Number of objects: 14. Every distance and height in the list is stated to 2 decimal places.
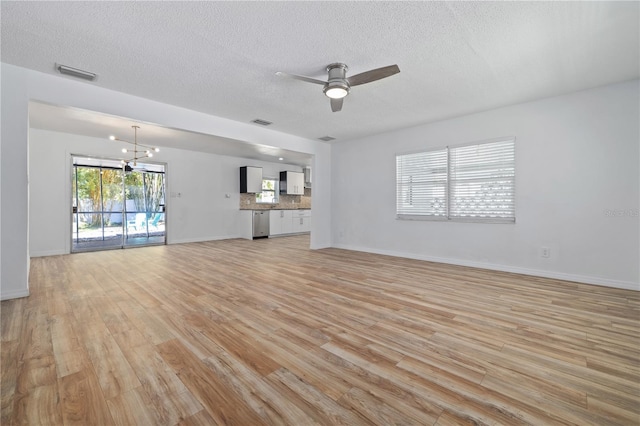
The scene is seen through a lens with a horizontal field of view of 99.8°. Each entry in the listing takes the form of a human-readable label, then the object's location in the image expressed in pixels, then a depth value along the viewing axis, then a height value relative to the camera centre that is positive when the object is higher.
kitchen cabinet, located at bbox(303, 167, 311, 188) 10.32 +1.30
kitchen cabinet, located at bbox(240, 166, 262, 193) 8.44 +0.95
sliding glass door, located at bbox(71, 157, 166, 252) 6.50 +0.16
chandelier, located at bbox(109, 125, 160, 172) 5.94 +1.38
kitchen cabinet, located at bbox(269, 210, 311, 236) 8.76 -0.41
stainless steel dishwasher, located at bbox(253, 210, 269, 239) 8.32 -0.46
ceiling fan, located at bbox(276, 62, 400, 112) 2.63 +1.34
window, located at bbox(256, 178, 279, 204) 9.36 +0.61
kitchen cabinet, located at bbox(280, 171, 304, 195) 9.60 +0.98
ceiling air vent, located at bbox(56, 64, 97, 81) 2.92 +1.52
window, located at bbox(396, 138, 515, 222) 4.19 +0.49
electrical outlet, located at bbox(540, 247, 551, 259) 3.82 -0.57
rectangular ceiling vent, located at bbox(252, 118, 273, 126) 4.77 +1.58
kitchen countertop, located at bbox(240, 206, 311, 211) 8.99 +0.06
